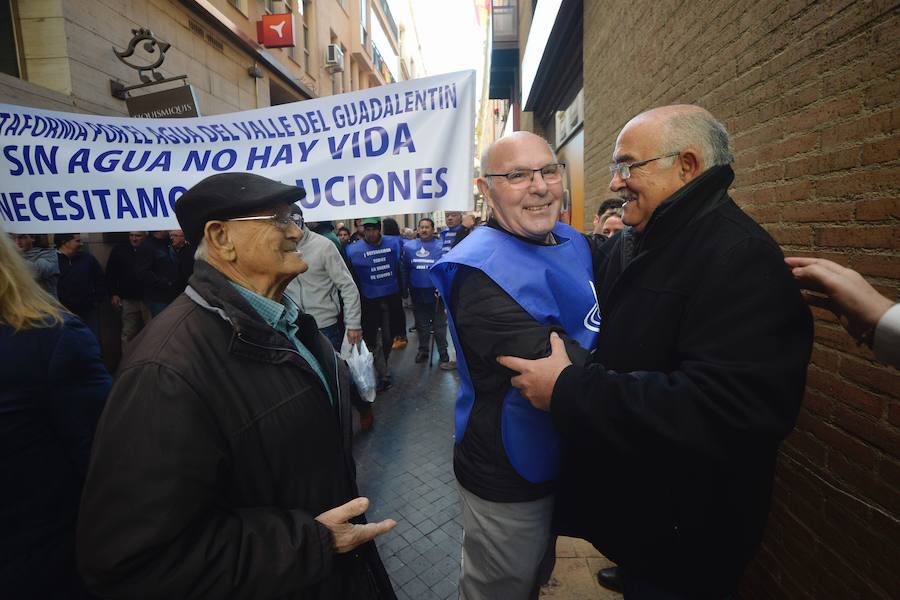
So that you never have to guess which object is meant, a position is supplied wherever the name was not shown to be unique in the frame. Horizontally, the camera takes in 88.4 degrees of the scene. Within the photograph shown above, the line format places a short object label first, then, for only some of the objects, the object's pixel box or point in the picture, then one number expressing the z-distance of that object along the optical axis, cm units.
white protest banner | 295
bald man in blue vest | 154
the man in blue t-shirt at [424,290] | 670
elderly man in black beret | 102
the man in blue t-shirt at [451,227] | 797
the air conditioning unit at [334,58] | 1673
